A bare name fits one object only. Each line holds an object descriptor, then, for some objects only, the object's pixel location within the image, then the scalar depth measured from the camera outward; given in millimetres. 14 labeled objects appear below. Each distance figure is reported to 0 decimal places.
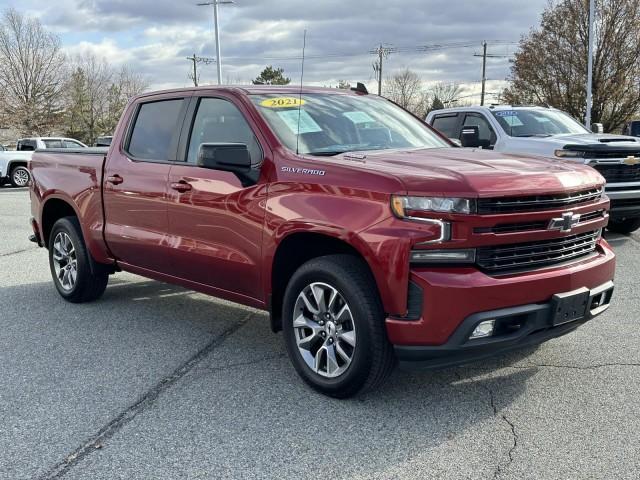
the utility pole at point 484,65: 63250
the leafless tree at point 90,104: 51250
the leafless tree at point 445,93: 82131
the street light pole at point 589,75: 25281
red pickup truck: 3428
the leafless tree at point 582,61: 30016
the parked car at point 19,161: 22250
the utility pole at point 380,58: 60281
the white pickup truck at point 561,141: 8844
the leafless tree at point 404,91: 81312
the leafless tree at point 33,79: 45719
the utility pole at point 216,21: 32938
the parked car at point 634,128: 26831
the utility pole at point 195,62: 64375
